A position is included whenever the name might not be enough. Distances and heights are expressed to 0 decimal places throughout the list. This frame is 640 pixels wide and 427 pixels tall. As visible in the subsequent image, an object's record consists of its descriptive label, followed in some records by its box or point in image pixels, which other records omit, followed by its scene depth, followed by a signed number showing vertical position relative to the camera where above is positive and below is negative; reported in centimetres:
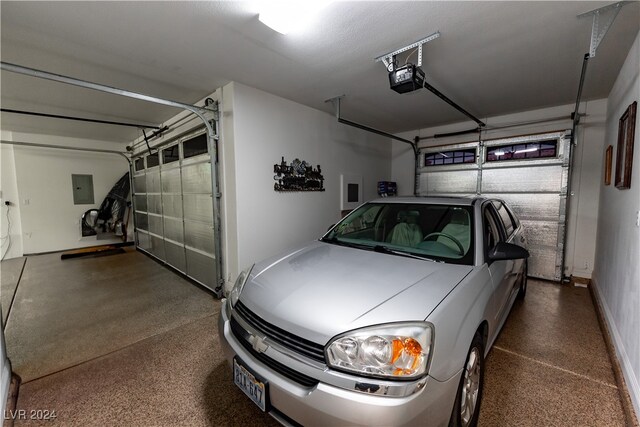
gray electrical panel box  635 +13
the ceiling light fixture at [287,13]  176 +129
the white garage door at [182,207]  361 -22
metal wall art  360 +25
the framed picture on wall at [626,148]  210 +39
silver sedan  104 -63
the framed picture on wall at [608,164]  298 +34
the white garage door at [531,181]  397 +20
